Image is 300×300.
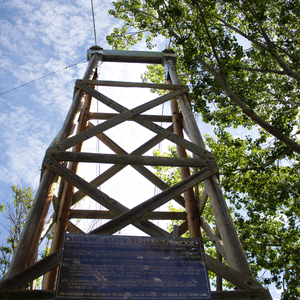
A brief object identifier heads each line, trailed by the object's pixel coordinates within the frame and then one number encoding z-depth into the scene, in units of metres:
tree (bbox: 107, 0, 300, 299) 6.86
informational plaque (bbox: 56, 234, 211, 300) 2.31
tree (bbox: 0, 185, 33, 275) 10.88
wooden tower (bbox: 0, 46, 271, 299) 2.57
